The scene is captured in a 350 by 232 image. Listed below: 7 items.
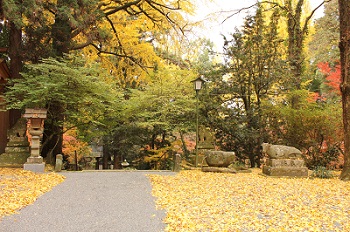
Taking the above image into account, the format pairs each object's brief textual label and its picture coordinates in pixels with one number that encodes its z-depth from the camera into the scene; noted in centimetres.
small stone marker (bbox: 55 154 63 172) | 846
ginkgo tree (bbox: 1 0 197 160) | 912
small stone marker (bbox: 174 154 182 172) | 920
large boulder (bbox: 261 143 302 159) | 884
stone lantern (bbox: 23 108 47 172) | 812
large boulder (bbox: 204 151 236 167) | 934
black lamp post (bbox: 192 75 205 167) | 998
